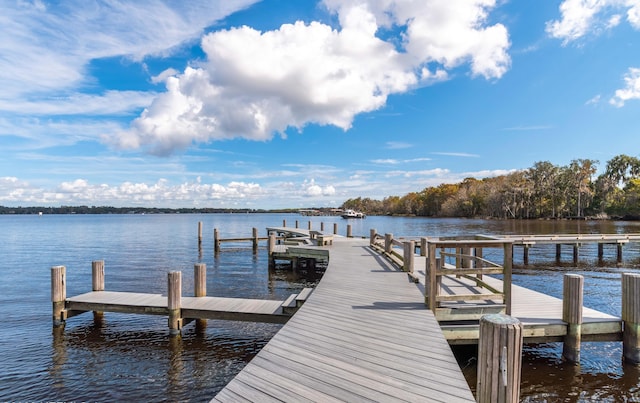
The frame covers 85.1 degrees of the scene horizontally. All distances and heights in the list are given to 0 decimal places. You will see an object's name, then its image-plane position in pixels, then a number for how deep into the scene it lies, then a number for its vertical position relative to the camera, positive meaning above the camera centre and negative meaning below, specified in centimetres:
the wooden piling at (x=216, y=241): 3039 -306
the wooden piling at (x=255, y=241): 3088 -309
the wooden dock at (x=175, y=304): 877 -266
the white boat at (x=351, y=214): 12862 -299
